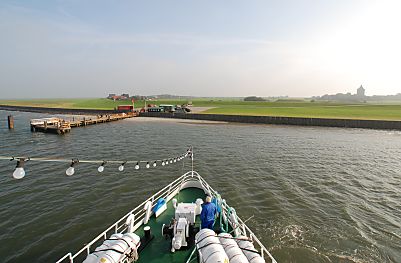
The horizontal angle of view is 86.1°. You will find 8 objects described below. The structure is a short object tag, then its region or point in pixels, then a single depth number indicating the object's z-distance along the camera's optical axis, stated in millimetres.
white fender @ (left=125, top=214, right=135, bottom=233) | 9238
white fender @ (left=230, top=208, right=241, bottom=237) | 8916
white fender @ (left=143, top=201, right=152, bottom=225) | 10367
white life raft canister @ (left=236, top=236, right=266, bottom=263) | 5965
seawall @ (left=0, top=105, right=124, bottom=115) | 89562
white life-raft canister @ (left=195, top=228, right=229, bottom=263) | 5688
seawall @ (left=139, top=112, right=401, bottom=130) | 51944
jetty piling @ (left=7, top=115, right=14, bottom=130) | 51062
